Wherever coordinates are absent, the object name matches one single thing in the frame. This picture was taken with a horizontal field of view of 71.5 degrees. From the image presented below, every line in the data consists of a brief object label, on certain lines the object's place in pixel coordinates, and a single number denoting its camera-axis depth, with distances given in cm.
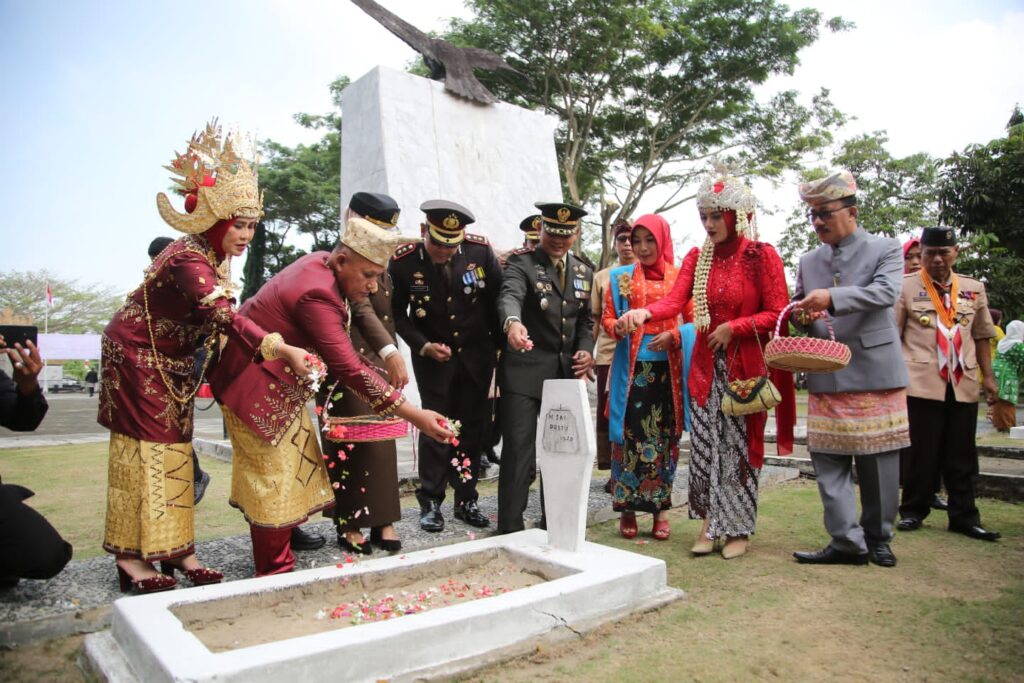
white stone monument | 860
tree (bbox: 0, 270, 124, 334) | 3878
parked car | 3879
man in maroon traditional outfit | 283
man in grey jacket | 350
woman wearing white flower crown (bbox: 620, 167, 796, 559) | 365
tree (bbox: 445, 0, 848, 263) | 1645
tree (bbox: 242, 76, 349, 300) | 2362
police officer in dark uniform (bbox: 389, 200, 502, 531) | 412
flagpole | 3705
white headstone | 329
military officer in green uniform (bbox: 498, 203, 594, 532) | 383
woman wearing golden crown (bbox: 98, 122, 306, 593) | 285
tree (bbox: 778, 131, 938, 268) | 2009
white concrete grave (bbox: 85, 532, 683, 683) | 205
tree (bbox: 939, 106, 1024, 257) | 1666
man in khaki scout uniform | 435
